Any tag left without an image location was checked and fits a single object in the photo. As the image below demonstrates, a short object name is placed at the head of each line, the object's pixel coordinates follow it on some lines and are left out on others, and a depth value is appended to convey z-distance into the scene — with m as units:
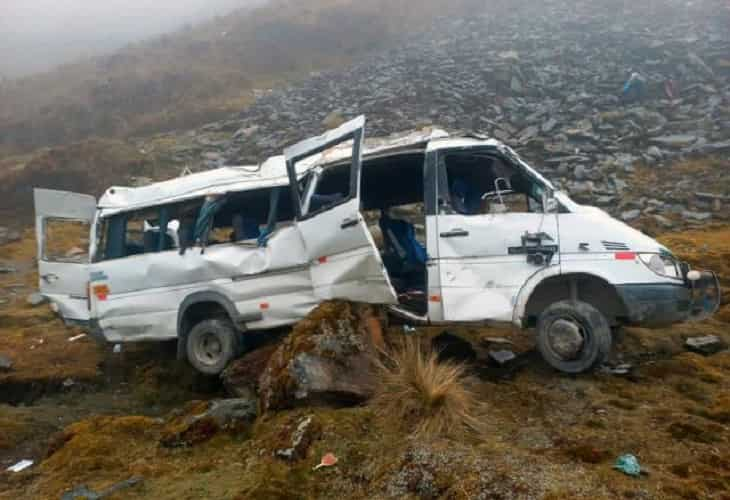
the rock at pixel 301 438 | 4.66
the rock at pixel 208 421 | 5.27
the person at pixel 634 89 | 20.52
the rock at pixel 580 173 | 15.81
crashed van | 6.14
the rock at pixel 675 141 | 17.42
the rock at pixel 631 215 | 13.74
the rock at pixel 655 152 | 16.80
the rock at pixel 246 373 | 6.61
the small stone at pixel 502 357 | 6.71
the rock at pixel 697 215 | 13.57
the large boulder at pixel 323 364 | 5.49
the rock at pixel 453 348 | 7.05
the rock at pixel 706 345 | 7.01
